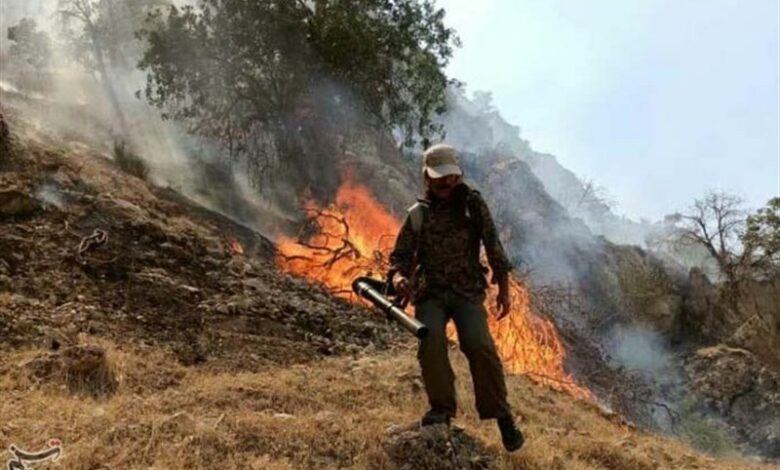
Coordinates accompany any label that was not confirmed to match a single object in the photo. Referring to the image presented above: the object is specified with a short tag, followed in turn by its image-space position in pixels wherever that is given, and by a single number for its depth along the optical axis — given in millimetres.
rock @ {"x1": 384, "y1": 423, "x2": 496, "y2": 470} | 4496
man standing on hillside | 4598
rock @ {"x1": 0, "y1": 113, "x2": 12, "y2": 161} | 10117
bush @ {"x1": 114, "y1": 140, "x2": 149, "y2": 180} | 14386
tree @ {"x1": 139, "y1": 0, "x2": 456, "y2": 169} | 16219
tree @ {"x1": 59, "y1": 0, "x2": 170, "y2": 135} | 27172
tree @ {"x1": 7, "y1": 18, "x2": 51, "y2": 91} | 29750
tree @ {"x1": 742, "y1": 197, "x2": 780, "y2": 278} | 23705
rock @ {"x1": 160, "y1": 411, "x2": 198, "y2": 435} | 4555
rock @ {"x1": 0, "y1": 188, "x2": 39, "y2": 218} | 8680
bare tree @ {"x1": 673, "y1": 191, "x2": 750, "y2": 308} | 24186
